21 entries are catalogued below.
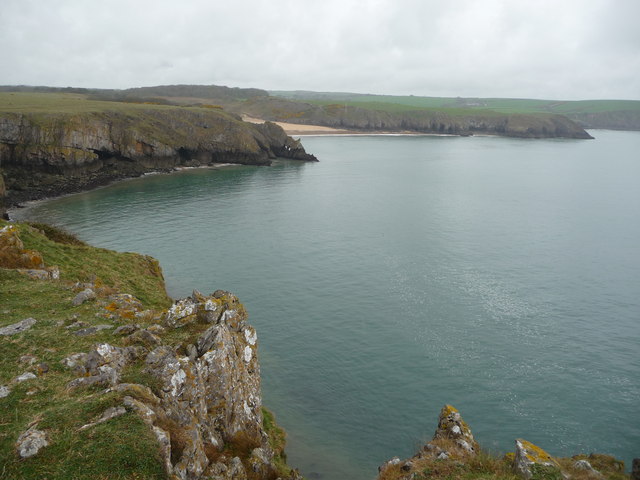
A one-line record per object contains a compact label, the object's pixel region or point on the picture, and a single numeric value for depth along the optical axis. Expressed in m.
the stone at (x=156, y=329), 17.44
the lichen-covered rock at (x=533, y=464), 13.42
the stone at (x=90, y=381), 13.43
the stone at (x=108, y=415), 11.50
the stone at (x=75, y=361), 14.52
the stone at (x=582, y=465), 14.77
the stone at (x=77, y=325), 17.34
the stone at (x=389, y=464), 15.84
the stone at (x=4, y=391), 12.63
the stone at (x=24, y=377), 13.45
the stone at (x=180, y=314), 18.47
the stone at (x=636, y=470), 14.76
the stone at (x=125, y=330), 17.27
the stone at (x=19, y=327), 16.58
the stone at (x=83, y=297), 20.18
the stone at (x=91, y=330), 16.95
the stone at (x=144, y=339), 16.23
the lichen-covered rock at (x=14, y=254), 25.00
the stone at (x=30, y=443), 10.51
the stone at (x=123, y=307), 19.27
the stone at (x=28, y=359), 14.51
